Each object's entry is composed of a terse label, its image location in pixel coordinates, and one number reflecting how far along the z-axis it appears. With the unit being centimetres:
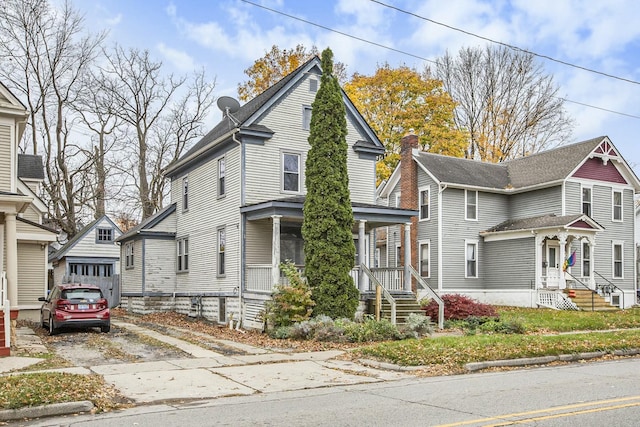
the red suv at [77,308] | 2003
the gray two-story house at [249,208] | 2280
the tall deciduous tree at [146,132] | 4425
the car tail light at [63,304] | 2011
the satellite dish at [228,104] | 2926
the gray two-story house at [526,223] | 3148
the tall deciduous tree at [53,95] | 3769
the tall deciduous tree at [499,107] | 4900
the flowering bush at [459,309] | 2359
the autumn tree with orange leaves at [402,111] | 4341
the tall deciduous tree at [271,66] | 4406
